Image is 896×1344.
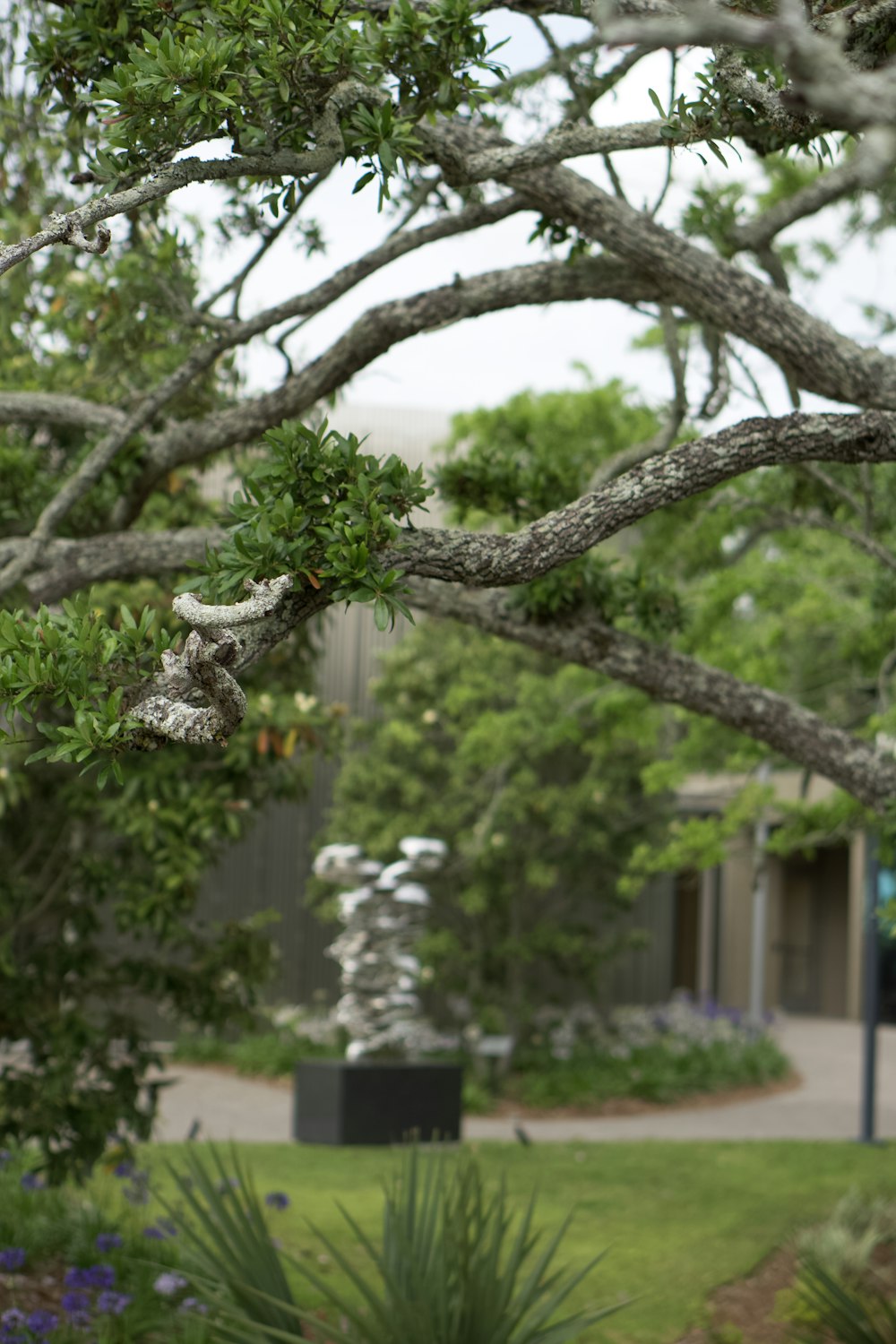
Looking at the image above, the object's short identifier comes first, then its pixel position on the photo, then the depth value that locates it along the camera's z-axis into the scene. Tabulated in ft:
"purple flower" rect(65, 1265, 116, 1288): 16.05
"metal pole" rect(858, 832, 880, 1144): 33.98
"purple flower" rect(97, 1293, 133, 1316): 15.28
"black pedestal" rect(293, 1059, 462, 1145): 33.81
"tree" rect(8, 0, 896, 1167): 8.94
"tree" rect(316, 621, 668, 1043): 44.19
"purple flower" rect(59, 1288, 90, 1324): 15.21
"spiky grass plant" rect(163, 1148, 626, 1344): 12.36
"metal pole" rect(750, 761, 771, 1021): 58.03
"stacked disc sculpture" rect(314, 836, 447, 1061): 36.55
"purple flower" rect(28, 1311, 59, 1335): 14.30
